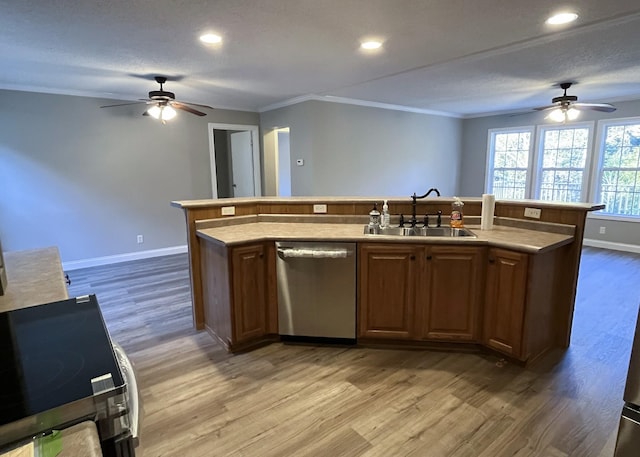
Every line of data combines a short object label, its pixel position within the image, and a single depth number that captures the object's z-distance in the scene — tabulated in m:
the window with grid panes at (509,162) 7.21
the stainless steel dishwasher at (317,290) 2.65
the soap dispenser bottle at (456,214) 2.87
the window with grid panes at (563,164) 6.34
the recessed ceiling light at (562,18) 2.51
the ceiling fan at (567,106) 4.50
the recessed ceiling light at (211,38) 2.80
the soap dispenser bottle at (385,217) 3.05
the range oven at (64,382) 0.74
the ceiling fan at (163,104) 4.09
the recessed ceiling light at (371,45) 3.03
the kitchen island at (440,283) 2.45
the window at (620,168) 5.78
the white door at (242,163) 6.71
